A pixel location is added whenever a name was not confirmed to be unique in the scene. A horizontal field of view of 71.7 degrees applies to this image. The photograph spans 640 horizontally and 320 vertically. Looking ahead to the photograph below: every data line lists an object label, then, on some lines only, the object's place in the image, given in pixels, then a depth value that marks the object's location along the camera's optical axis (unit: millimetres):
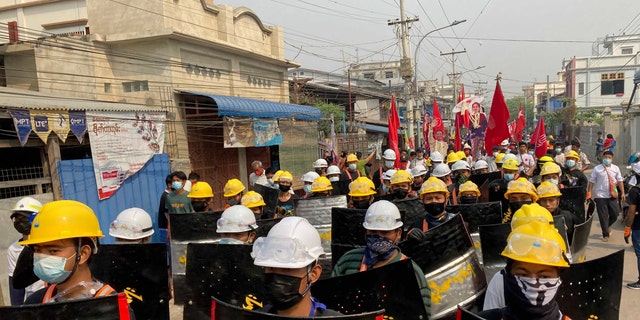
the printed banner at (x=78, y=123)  7816
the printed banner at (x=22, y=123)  6746
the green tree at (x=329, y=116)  23947
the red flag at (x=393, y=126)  12528
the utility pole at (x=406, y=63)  21469
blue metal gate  7953
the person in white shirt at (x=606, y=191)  8383
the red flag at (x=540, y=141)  12664
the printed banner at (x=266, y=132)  13422
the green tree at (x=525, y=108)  90369
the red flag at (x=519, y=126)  18448
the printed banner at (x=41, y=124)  7039
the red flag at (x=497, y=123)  10320
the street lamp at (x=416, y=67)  24083
